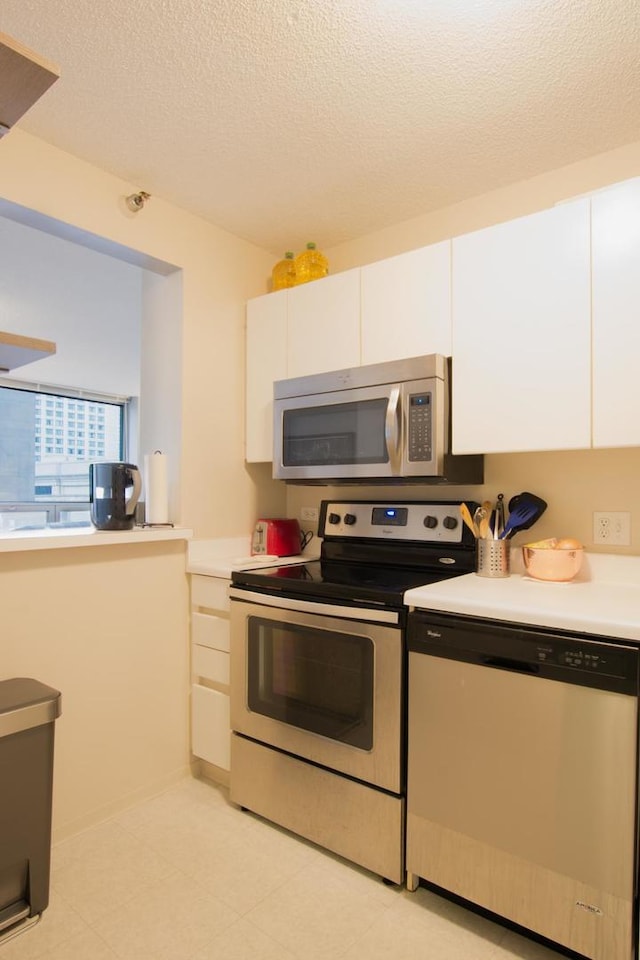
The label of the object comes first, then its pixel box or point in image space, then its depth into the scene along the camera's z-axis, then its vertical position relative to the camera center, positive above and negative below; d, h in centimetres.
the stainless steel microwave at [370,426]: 191 +22
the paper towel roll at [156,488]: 227 -2
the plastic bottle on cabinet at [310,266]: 258 +102
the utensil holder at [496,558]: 190 -25
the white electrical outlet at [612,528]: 184 -14
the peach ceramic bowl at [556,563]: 177 -25
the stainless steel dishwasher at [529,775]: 128 -73
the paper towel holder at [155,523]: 227 -17
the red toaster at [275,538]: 254 -25
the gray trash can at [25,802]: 152 -90
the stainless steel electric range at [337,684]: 166 -66
